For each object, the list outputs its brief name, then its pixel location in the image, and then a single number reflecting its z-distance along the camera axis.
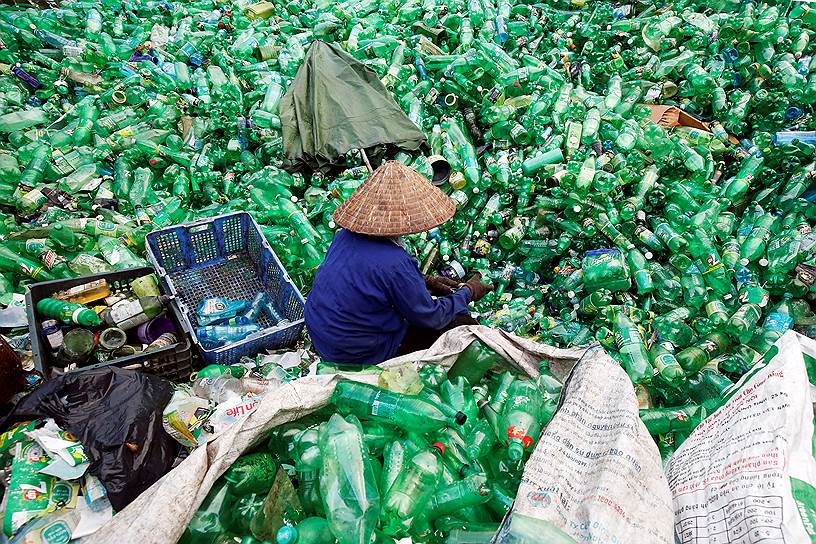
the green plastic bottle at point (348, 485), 1.64
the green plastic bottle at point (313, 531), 1.66
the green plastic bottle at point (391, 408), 2.03
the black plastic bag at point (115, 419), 1.91
